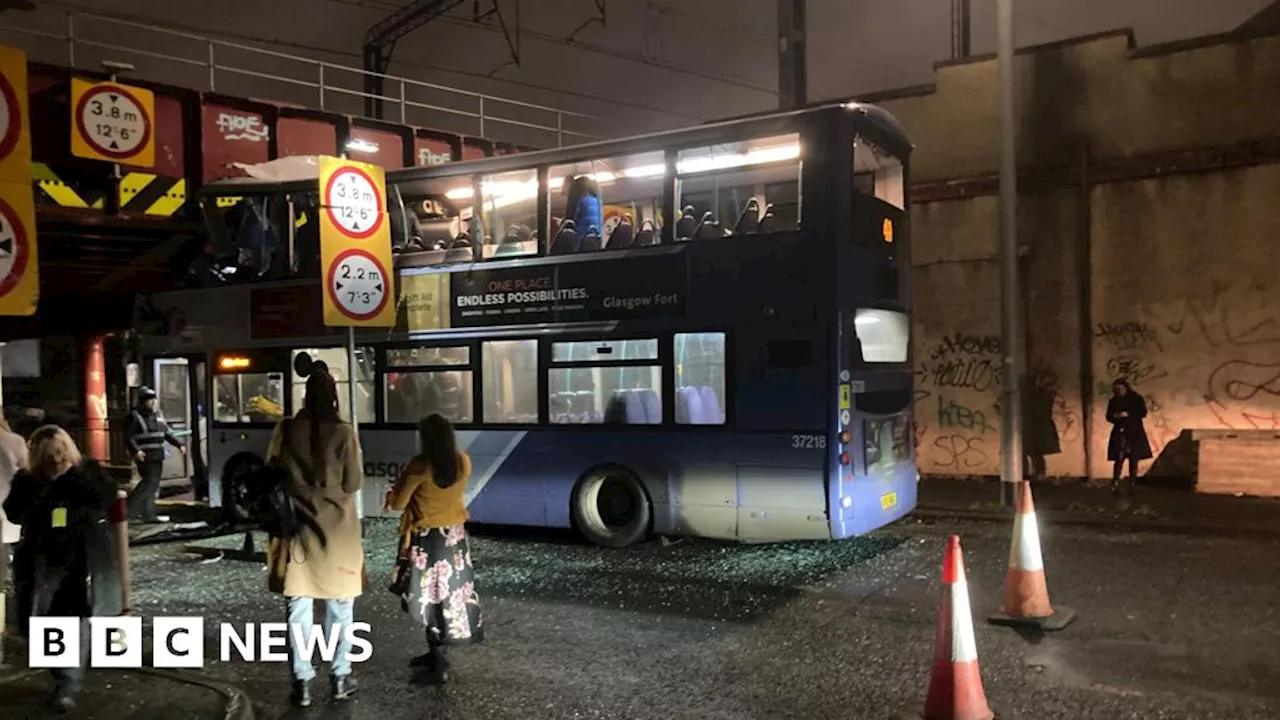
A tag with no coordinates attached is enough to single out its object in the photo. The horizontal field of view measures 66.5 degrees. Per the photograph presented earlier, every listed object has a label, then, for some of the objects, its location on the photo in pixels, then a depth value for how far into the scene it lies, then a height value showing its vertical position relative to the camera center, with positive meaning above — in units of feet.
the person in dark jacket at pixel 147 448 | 39.86 -3.67
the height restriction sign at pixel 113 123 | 35.55 +8.88
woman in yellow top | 19.01 -3.68
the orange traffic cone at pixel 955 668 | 15.75 -5.33
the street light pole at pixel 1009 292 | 38.14 +1.87
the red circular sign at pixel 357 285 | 27.71 +1.99
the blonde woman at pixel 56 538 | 17.08 -3.12
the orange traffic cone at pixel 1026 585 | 21.90 -5.60
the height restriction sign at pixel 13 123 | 14.08 +3.47
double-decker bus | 29.12 +0.70
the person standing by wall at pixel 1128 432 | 40.78 -4.01
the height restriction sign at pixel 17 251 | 13.94 +1.59
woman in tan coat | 17.04 -2.90
